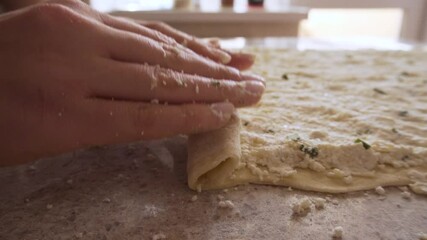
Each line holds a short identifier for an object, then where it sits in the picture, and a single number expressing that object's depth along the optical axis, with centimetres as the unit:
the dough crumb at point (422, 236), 19
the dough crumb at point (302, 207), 20
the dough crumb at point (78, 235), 19
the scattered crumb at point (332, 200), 21
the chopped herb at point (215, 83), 23
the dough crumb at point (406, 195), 22
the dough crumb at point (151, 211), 20
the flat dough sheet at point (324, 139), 22
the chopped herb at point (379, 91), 33
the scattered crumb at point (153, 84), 22
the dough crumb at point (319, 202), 21
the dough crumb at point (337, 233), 19
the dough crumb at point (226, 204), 21
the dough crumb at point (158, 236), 19
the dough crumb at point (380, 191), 22
